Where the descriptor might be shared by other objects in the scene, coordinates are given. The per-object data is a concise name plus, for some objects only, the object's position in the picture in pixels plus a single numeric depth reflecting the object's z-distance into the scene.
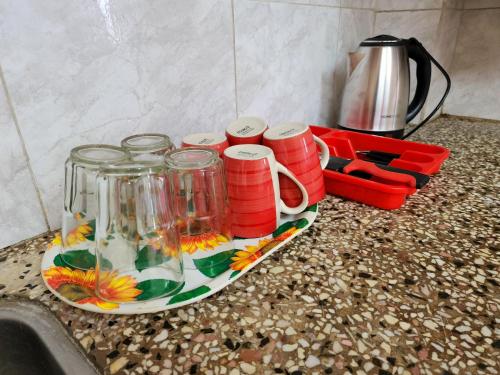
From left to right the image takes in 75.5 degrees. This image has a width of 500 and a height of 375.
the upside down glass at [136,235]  0.37
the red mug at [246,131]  0.56
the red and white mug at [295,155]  0.53
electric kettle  0.83
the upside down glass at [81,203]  0.43
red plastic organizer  0.58
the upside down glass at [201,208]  0.43
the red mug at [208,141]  0.53
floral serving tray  0.37
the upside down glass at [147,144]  0.49
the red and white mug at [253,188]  0.47
